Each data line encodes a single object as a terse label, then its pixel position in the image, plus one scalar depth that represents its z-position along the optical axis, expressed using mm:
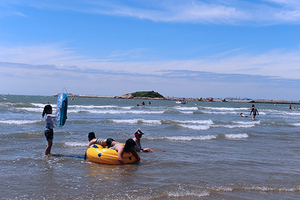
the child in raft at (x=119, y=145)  7371
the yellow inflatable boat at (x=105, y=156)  7359
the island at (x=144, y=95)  128500
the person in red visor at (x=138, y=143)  8758
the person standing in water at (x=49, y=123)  7909
